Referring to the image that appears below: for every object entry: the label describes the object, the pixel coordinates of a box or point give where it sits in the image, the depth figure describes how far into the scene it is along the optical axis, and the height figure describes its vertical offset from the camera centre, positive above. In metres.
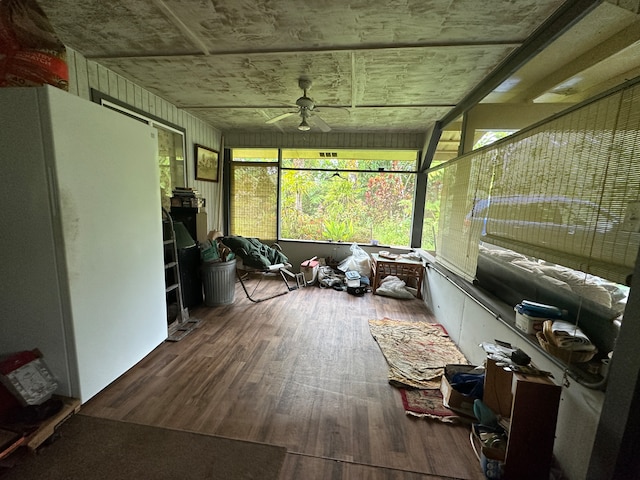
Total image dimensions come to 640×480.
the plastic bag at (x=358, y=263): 4.43 -1.03
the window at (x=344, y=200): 4.84 +0.06
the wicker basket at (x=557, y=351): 1.29 -0.72
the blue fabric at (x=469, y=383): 1.75 -1.22
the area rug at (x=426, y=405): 1.72 -1.39
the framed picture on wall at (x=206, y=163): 4.02 +0.57
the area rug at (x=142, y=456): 1.29 -1.40
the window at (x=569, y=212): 1.13 +0.01
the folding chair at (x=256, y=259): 3.55 -0.86
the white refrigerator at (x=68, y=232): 1.42 -0.26
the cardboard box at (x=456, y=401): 1.73 -1.31
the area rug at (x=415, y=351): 2.08 -1.38
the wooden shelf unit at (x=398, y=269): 3.92 -0.98
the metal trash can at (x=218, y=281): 3.22 -1.07
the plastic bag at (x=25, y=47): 1.40 +0.80
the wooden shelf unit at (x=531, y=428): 1.27 -1.08
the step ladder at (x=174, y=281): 2.62 -0.93
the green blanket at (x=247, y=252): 3.54 -0.74
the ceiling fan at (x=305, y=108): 2.57 +0.97
